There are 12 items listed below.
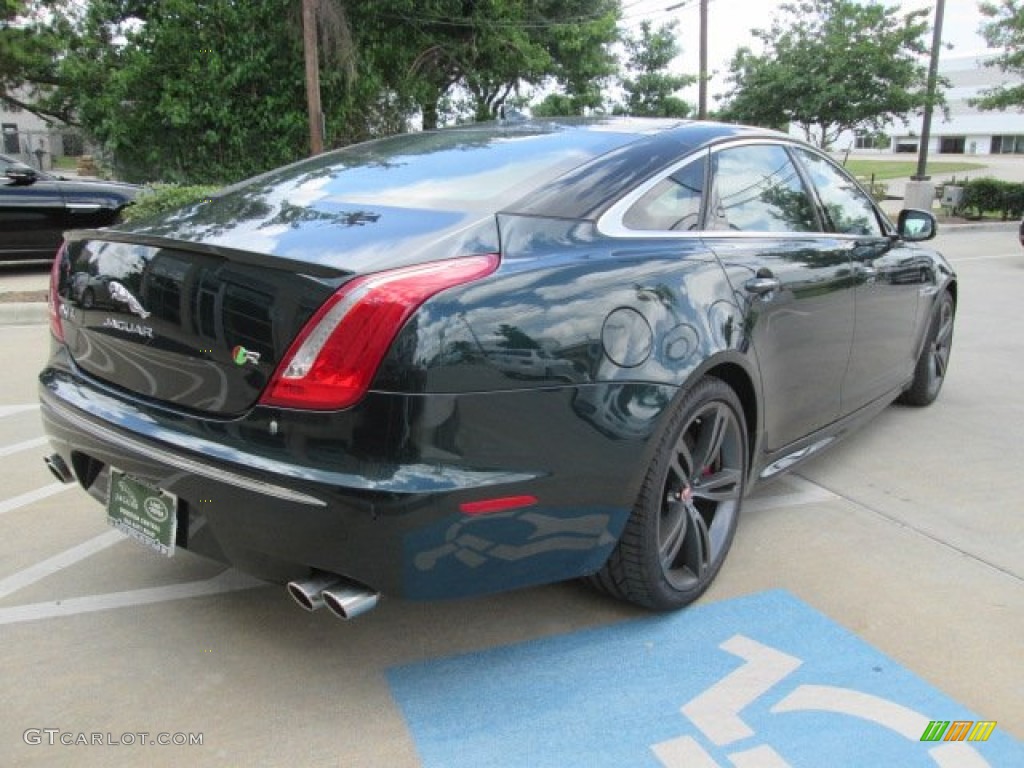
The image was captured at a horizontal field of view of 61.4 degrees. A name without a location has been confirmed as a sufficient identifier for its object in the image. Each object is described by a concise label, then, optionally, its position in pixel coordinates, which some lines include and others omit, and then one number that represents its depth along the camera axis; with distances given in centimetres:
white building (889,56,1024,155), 8081
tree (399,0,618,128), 1870
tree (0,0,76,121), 1833
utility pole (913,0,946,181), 1983
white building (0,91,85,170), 4088
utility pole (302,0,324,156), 1423
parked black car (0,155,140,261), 950
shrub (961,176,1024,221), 1986
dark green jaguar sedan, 206
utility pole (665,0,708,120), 2244
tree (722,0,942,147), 2084
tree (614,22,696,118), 2595
